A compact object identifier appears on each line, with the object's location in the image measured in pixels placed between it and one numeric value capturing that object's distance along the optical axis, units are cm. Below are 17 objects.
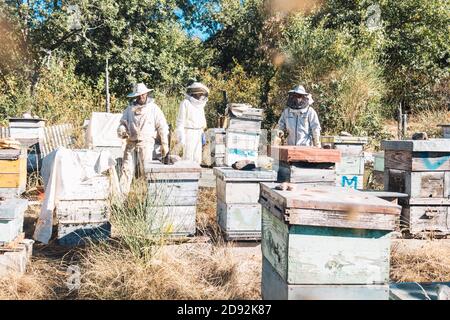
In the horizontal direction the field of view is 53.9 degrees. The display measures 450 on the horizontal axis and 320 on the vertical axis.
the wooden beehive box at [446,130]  719
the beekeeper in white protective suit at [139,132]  559
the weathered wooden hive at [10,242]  361
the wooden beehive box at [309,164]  415
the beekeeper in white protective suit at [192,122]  693
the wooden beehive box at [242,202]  416
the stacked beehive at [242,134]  823
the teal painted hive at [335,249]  228
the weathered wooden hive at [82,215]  463
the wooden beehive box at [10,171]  567
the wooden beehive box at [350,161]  635
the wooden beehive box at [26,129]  790
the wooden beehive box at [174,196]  389
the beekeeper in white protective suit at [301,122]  566
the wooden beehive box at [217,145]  893
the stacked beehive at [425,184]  453
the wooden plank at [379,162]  625
